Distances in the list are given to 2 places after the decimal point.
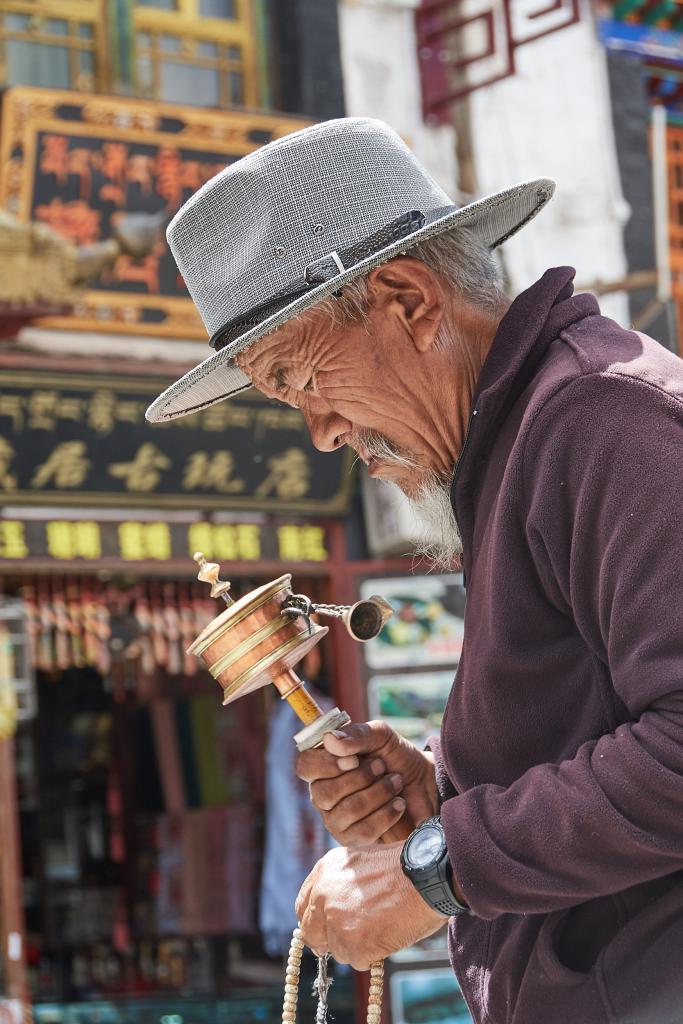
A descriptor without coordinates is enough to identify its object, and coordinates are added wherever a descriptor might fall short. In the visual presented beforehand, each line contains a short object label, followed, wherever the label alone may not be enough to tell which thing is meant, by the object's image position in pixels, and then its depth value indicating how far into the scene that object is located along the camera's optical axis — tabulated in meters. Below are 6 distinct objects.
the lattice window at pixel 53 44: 6.70
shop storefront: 6.20
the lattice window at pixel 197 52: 7.03
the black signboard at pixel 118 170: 6.02
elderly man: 1.48
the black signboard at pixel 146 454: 6.11
